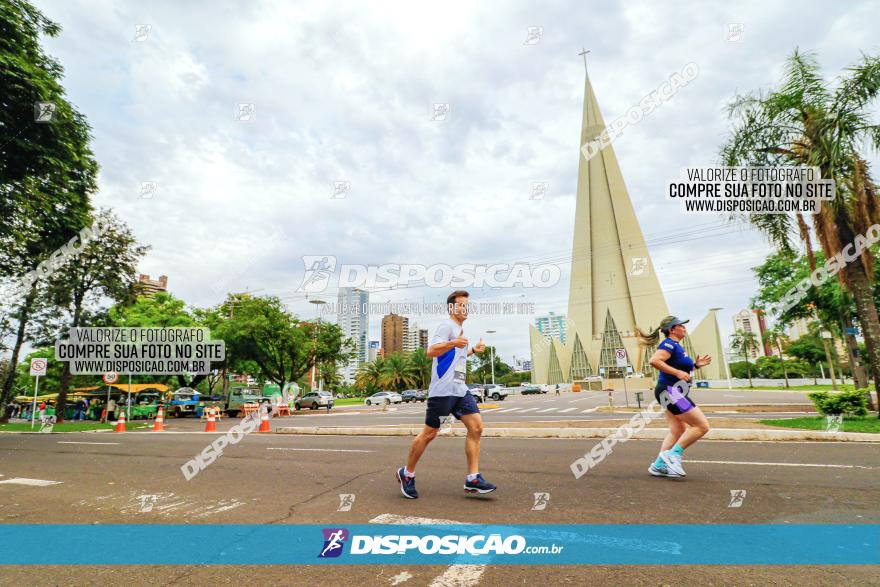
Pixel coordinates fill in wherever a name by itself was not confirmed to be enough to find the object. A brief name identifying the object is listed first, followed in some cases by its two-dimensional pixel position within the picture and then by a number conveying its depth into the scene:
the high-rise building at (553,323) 181.68
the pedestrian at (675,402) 5.02
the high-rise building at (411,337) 124.44
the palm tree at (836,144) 10.74
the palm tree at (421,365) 66.06
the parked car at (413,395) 50.66
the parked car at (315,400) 35.81
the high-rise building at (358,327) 137.62
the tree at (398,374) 64.62
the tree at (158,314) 32.38
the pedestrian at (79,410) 28.33
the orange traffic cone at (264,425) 13.72
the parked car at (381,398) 45.81
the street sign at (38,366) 17.19
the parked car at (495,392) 46.78
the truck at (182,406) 30.94
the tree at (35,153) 10.41
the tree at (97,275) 21.81
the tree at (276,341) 30.94
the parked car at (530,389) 63.28
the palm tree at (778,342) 62.88
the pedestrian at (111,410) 24.81
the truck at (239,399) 27.94
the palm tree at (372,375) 66.75
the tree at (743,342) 71.81
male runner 4.38
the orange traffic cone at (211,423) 13.93
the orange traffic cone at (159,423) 15.70
